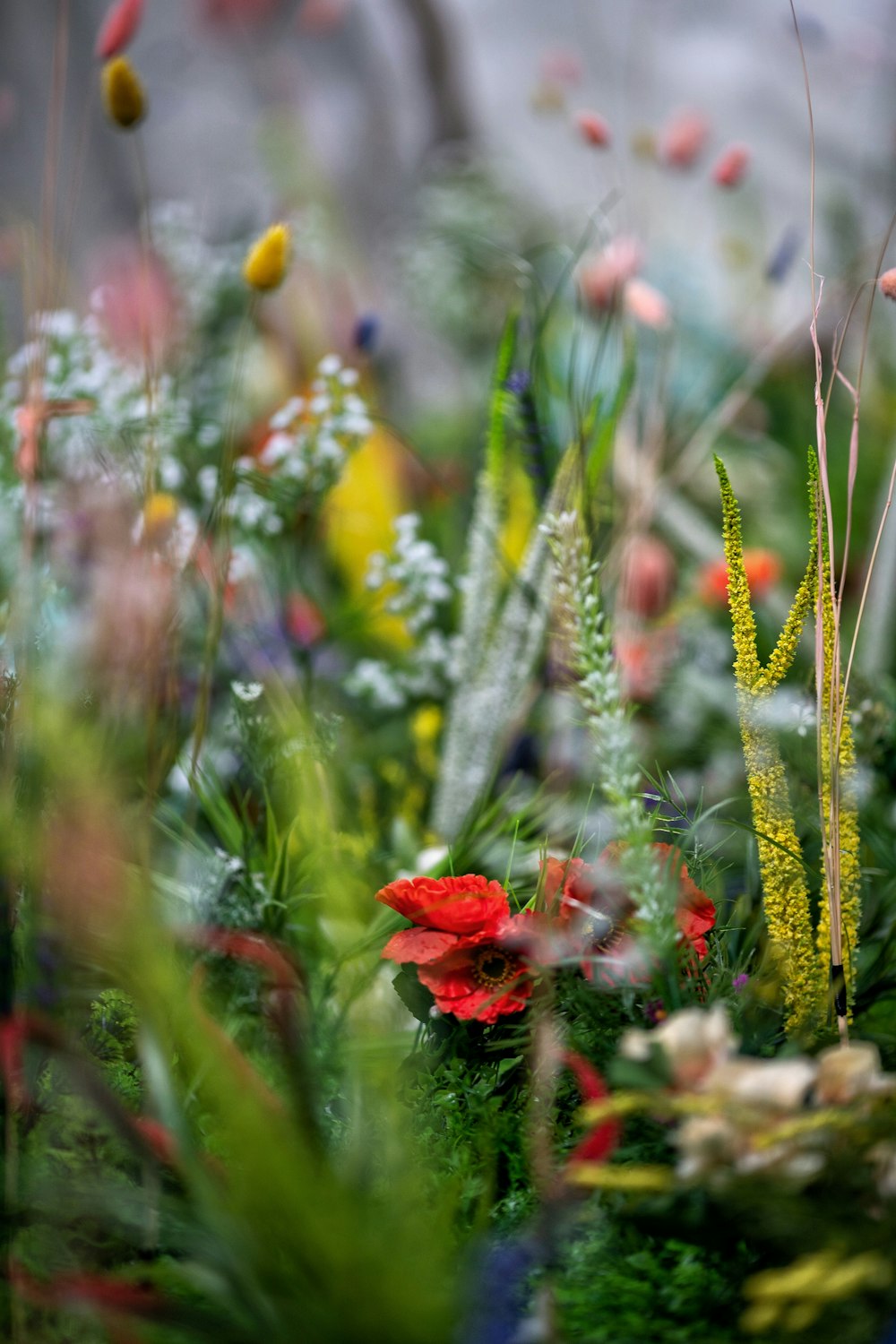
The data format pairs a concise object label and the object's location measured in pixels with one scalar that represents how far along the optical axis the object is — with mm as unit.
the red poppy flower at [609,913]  1606
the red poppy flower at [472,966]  1618
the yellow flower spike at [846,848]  1604
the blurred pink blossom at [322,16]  3262
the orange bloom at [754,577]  2036
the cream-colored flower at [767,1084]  1468
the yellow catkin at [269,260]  1699
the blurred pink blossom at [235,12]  3564
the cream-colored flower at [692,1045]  1486
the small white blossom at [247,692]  1733
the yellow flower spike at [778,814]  1585
